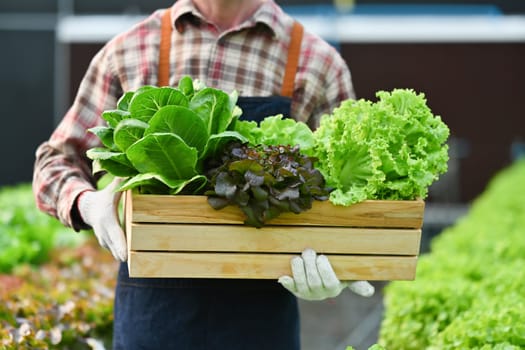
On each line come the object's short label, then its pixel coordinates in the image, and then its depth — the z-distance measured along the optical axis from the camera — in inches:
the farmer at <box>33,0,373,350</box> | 104.0
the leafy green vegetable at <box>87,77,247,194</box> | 87.0
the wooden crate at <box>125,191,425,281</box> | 87.1
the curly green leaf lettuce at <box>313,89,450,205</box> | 91.0
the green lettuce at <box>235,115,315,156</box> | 96.3
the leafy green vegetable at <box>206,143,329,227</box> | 85.7
